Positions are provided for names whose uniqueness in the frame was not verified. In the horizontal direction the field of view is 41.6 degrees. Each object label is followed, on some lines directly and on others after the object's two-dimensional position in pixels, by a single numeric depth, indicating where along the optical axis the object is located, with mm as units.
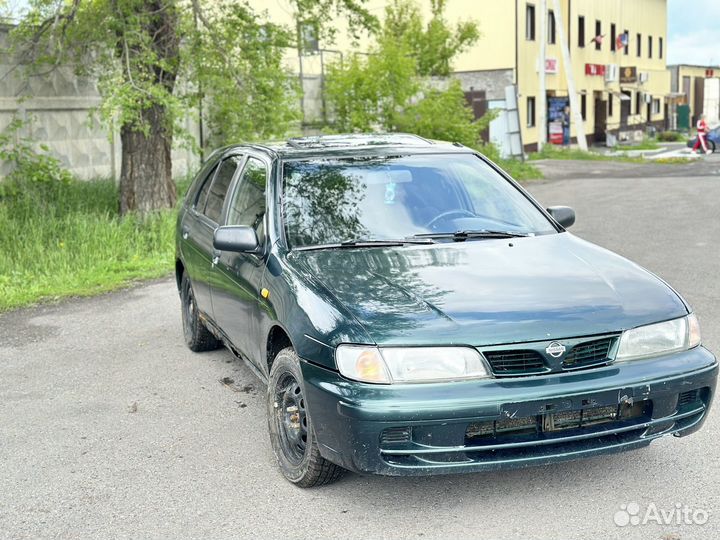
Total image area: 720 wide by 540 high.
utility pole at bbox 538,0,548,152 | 31603
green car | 3912
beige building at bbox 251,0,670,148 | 34562
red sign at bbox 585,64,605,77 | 43112
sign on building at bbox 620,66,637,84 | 48031
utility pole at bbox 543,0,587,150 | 31953
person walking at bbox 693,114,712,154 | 36031
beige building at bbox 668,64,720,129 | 67312
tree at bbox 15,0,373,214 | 11523
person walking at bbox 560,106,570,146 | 39844
